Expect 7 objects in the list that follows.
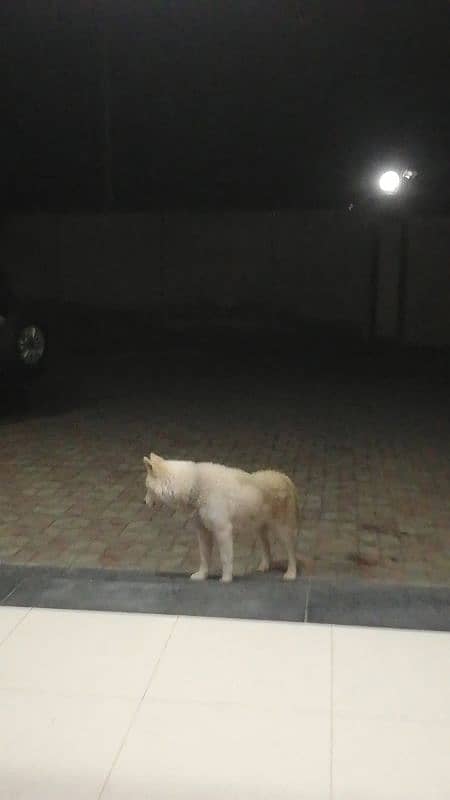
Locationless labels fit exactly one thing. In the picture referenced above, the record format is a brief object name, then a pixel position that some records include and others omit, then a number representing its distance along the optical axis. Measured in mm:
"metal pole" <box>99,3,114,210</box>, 11672
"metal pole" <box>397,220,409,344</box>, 12281
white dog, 3271
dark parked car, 7680
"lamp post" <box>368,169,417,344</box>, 12258
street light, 11286
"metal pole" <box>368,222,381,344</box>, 12438
